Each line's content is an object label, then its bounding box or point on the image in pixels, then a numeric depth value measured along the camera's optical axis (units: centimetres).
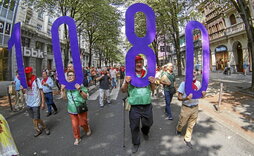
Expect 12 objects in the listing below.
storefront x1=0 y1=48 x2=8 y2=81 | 1955
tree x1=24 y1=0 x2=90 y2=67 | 1239
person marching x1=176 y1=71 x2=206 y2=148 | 353
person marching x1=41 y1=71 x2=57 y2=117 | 605
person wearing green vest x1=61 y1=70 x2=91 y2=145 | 368
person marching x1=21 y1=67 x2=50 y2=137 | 413
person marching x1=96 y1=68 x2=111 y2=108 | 734
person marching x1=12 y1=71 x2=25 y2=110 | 716
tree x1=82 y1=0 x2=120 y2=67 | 1459
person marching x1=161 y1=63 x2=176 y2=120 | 505
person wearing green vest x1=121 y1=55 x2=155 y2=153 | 321
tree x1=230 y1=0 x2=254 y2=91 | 793
